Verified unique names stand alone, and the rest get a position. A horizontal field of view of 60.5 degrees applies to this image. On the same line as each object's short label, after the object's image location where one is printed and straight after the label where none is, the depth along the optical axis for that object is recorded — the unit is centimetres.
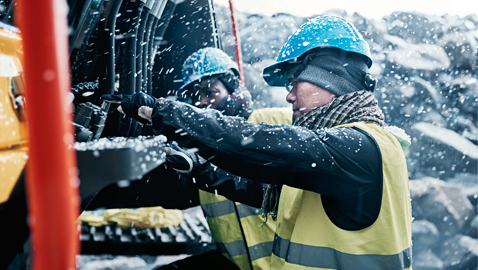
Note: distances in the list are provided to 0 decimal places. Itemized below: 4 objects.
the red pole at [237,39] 401
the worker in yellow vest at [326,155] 138
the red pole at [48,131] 55
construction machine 93
